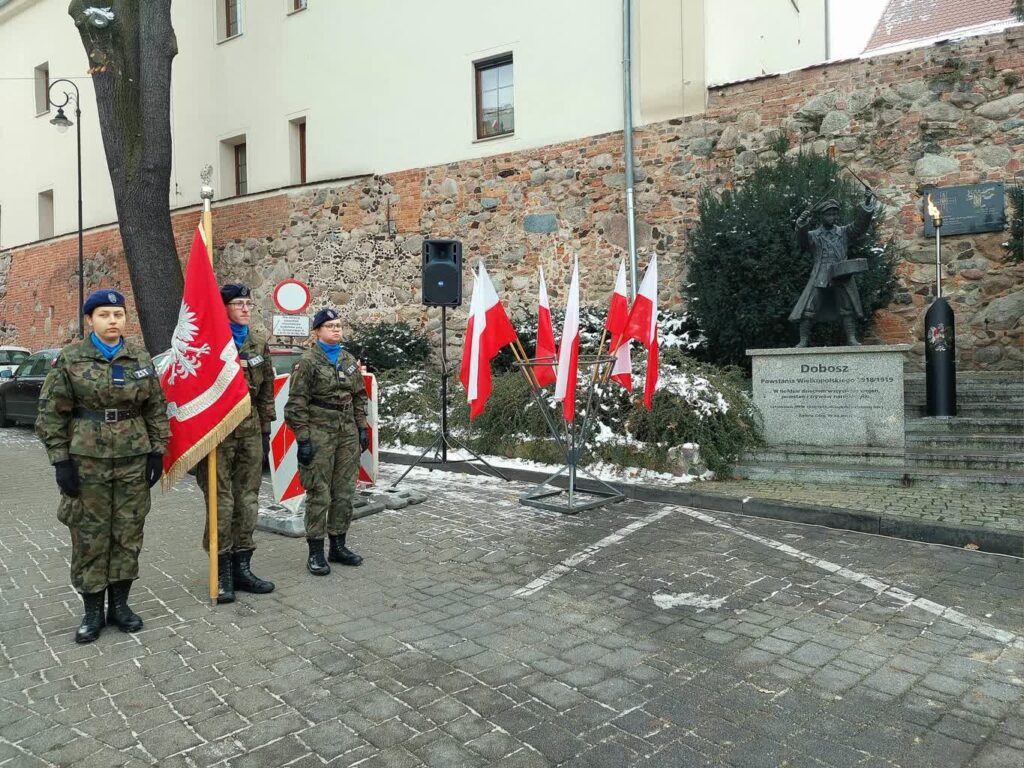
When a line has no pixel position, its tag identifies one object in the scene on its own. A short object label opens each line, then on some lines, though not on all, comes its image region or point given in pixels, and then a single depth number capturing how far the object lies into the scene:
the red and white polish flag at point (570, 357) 6.91
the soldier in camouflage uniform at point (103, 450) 4.02
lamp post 19.36
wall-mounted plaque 11.21
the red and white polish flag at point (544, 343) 7.72
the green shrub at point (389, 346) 14.79
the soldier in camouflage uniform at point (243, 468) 4.79
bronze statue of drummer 8.84
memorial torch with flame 9.66
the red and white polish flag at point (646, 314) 7.21
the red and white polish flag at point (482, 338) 7.28
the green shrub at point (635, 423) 8.55
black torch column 8.79
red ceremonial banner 4.56
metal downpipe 13.58
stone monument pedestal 8.27
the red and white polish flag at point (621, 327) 7.30
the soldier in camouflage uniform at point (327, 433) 5.18
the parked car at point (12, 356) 19.47
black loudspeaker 9.73
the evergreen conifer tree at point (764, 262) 10.41
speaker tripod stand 9.12
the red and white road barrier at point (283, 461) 6.57
